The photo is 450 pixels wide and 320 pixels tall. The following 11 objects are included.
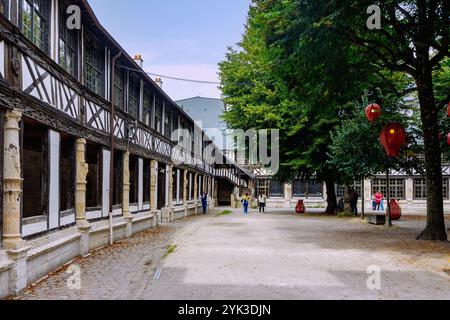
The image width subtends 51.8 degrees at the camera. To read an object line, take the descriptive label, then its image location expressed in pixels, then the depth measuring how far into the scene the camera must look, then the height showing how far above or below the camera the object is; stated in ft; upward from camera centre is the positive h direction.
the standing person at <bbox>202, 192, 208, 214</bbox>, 109.90 -6.93
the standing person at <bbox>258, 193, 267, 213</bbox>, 117.08 -7.30
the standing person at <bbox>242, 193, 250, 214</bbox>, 110.16 -7.23
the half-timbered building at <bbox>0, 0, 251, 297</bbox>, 24.84 +3.09
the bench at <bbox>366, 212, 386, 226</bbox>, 70.07 -7.07
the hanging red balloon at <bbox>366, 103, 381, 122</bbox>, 41.68 +5.62
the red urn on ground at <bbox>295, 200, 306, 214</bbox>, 109.97 -8.43
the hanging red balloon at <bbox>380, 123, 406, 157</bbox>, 38.47 +3.05
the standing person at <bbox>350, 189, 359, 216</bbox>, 97.66 -5.67
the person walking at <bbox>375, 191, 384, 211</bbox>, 120.90 -6.81
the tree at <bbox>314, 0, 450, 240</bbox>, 44.16 +12.98
